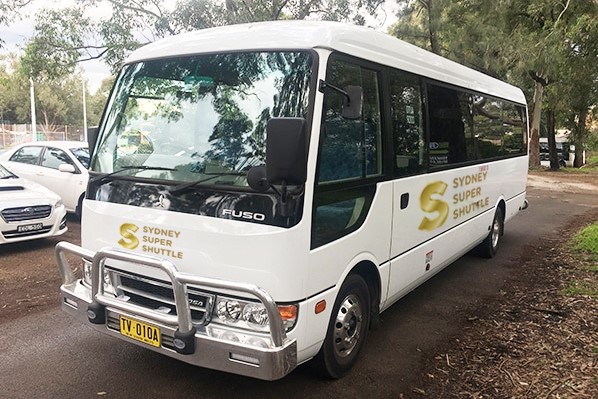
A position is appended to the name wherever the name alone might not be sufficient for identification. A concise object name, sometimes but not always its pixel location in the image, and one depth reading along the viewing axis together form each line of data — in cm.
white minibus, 300
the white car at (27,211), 708
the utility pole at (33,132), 3431
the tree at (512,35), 851
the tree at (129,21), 1276
